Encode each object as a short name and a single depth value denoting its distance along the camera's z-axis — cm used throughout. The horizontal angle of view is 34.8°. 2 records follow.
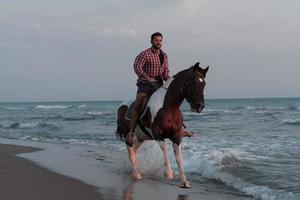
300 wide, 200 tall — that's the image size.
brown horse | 673
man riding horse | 789
